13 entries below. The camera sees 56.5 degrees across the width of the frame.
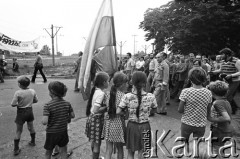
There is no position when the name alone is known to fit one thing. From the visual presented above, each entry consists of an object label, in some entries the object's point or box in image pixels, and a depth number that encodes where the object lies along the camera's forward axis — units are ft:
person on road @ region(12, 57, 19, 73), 63.41
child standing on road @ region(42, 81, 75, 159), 9.71
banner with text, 50.26
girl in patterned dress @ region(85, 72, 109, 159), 10.08
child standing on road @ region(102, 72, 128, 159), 9.59
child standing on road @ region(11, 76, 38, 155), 11.90
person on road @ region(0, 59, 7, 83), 49.19
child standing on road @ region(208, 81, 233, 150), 9.37
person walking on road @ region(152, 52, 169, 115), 19.67
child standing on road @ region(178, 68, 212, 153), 9.66
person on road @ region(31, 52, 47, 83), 39.19
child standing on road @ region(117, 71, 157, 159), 9.23
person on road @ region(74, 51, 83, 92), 29.45
